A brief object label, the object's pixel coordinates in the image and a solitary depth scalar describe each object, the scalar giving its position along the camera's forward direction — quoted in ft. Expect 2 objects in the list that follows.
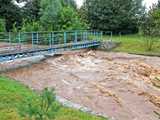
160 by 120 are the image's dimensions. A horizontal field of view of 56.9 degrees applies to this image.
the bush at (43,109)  7.25
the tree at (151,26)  38.79
